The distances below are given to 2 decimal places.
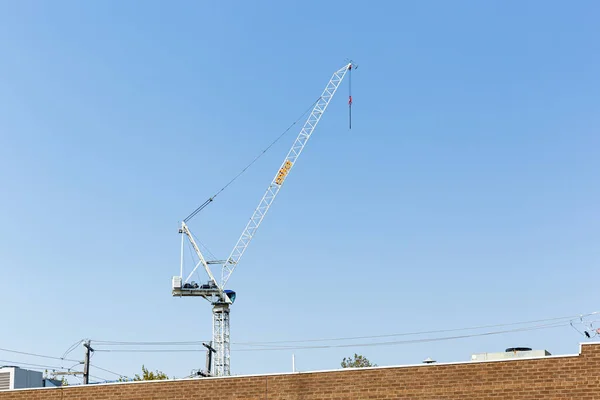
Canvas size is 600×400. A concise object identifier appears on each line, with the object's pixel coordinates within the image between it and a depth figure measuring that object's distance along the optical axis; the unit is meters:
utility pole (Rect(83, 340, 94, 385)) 54.22
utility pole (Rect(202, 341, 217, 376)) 55.10
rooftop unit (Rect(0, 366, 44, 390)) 55.19
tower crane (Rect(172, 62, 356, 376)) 129.50
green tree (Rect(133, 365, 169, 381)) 106.97
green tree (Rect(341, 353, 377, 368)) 137.62
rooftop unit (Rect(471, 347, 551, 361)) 36.48
